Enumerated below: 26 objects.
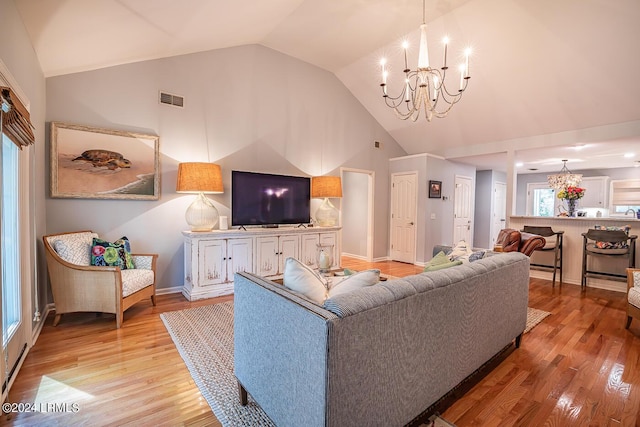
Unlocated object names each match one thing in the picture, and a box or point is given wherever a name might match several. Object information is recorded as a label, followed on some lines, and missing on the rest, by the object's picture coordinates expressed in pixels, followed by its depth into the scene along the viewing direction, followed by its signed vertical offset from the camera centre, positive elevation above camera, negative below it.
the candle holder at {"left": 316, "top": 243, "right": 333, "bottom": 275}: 2.96 -0.59
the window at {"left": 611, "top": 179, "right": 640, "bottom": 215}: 7.68 +0.35
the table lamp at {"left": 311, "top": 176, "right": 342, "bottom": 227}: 5.10 +0.17
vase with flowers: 5.48 +0.25
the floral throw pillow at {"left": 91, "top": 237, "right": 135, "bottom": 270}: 3.18 -0.60
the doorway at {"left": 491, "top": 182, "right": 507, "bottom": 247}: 8.65 -0.07
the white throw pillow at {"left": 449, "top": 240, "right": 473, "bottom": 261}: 2.69 -0.43
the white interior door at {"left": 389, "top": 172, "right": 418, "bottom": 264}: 6.37 -0.23
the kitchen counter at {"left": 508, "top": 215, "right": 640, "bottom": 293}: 4.45 -0.61
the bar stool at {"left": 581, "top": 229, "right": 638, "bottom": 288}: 4.09 -0.54
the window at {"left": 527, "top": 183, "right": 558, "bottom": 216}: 9.23 +0.24
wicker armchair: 2.85 -0.83
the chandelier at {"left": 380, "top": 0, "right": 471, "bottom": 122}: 2.92 +1.34
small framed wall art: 6.35 +0.35
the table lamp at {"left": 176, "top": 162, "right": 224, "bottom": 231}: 3.75 +0.17
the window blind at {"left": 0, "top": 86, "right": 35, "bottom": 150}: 1.79 +0.51
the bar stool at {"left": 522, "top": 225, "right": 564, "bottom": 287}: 4.73 -0.57
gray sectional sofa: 1.16 -0.67
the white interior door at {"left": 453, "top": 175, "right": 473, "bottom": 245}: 7.12 -0.07
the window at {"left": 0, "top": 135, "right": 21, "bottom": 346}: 2.15 -0.31
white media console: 3.80 -0.73
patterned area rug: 1.73 -1.24
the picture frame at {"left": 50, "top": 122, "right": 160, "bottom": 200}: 3.30 +0.43
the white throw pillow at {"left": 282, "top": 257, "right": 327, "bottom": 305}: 1.55 -0.42
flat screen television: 4.41 +0.06
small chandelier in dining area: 6.78 +0.65
